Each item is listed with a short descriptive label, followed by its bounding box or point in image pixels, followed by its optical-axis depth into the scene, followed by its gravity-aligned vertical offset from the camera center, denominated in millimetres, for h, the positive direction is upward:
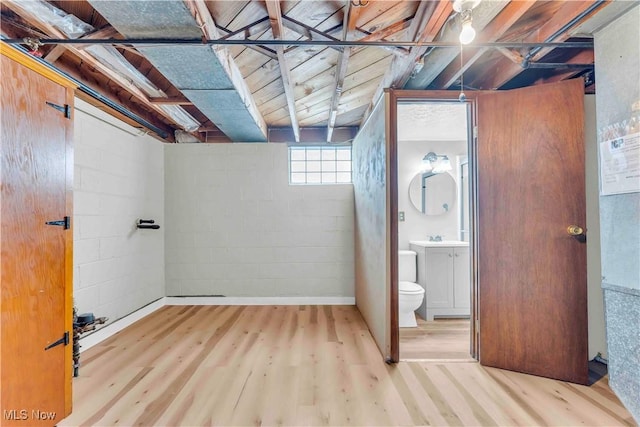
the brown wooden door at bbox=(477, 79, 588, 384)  1948 -114
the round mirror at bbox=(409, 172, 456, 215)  3799 +325
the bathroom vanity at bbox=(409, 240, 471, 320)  3182 -749
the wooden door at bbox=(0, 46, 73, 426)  1307 -159
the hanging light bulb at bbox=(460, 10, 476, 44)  1341 +893
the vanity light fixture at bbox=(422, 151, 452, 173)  3729 +713
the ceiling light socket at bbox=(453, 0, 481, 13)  1304 +997
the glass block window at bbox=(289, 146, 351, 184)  3873 +719
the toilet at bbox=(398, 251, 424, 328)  2928 -886
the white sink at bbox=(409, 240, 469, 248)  3203 -325
